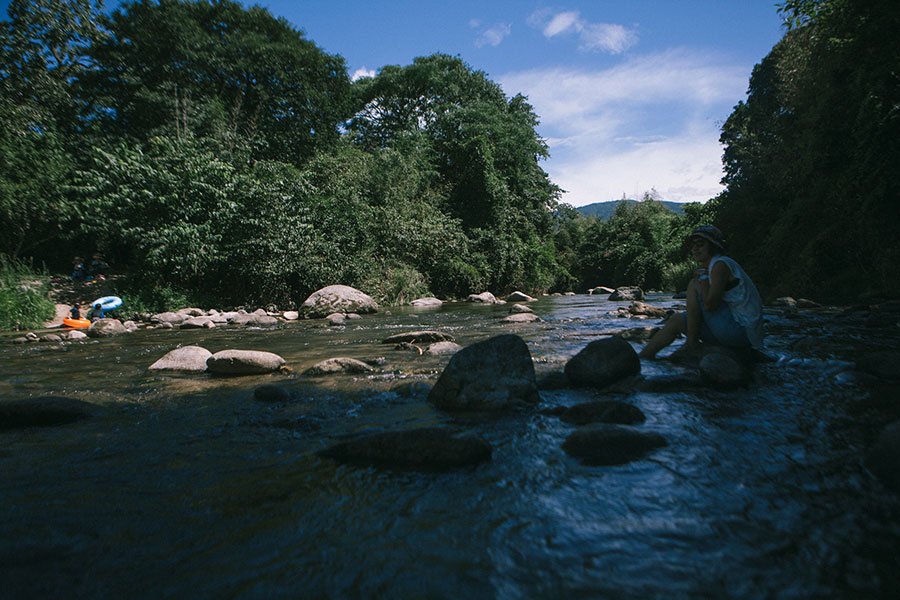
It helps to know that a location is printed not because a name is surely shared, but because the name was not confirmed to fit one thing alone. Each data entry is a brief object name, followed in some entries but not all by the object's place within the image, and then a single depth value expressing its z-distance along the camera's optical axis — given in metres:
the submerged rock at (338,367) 4.70
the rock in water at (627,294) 21.25
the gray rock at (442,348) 5.87
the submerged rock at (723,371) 3.65
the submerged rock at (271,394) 3.67
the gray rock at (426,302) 18.50
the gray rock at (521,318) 9.98
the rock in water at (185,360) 5.09
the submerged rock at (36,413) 3.12
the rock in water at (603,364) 3.95
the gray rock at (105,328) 9.20
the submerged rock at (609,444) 2.30
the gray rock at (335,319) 11.13
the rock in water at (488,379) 3.34
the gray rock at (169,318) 11.95
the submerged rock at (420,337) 6.85
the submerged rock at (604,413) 2.86
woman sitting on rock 4.19
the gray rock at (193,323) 10.90
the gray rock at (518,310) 12.44
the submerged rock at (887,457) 1.84
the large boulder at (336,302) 13.86
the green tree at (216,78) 18.03
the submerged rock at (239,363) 4.77
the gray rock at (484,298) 21.42
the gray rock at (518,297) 21.95
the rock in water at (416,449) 2.29
